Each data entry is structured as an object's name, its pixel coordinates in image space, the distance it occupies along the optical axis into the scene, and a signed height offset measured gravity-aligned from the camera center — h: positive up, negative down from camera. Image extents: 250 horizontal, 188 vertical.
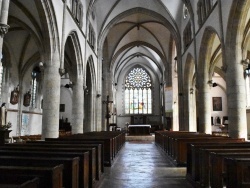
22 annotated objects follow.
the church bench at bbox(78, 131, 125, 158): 8.85 -1.16
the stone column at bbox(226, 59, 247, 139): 9.54 +0.55
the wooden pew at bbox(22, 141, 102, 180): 5.13 -0.68
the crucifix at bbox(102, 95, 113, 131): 21.32 +0.15
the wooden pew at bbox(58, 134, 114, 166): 7.72 -1.20
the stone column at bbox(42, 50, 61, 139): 9.98 +0.67
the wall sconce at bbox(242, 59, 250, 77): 9.63 +2.13
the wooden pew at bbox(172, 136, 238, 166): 7.57 -1.18
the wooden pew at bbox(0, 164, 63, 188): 2.43 -0.60
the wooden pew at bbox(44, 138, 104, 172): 6.15 -0.73
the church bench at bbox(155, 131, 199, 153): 10.49 -1.36
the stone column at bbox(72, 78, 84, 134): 14.29 +0.40
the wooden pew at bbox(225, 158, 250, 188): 3.10 -0.76
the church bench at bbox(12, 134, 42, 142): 13.08 -1.32
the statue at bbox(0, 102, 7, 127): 11.79 -0.01
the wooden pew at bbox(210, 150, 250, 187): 3.81 -0.82
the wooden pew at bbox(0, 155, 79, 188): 3.14 -0.65
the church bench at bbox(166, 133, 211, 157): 8.40 -1.17
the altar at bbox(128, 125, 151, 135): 23.16 -1.41
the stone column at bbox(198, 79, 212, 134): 14.39 +0.35
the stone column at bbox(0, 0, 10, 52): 6.14 +2.58
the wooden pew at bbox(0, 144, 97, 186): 4.41 -0.70
